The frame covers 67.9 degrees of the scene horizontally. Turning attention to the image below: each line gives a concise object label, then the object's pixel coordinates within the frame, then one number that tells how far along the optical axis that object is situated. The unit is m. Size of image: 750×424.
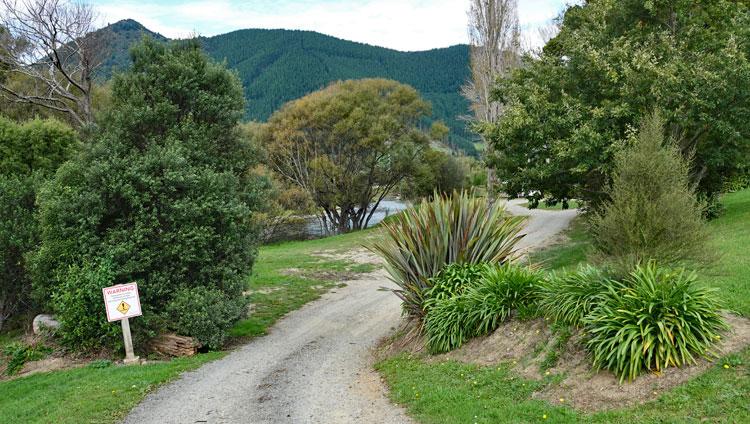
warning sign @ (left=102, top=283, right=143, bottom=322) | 10.78
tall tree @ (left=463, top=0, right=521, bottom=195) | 29.66
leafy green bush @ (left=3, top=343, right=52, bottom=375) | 11.65
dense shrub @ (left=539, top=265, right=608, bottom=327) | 7.39
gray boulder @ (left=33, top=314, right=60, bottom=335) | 12.26
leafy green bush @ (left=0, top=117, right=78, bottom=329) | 13.45
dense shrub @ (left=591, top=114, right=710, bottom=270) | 8.29
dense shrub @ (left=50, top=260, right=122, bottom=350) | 11.22
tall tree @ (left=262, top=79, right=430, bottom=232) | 35.28
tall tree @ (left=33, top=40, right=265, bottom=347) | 11.65
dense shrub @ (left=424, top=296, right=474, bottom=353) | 9.36
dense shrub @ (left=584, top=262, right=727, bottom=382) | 6.24
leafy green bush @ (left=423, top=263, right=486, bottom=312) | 10.27
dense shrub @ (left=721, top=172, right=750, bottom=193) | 18.67
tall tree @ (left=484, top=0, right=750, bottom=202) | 14.59
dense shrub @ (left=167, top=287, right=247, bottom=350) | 11.74
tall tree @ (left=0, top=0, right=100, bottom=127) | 22.59
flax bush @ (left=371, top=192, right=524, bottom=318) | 10.97
